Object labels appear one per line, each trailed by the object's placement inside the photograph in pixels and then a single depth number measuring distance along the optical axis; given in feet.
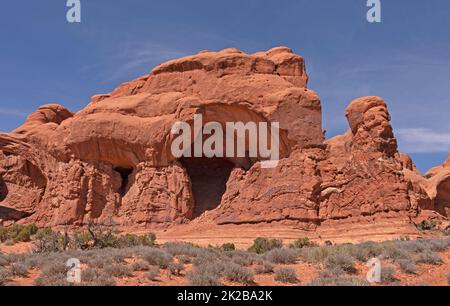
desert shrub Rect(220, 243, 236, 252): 75.64
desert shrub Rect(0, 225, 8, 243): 87.86
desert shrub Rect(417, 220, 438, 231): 85.73
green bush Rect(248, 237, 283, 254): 66.41
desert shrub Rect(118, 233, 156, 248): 67.00
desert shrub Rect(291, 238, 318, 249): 76.12
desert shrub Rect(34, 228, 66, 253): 58.49
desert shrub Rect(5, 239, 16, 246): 79.48
